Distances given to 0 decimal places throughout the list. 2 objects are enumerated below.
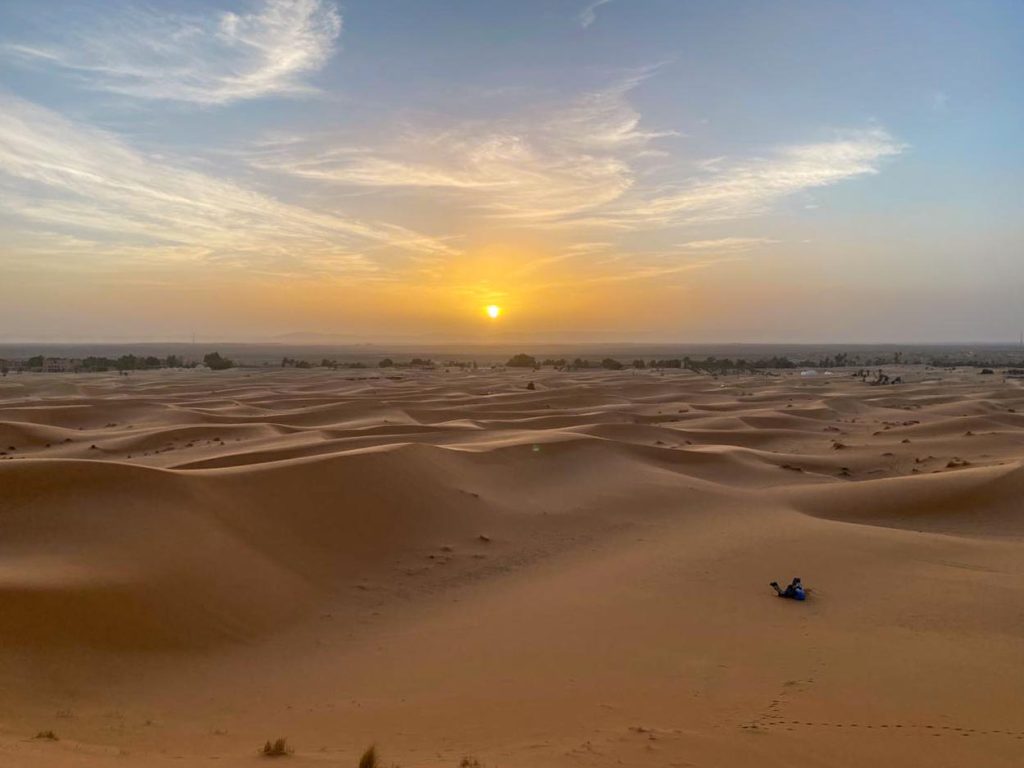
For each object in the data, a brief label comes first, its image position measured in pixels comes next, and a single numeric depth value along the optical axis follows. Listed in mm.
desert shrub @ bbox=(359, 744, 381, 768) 4656
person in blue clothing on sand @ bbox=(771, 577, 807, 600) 8875
